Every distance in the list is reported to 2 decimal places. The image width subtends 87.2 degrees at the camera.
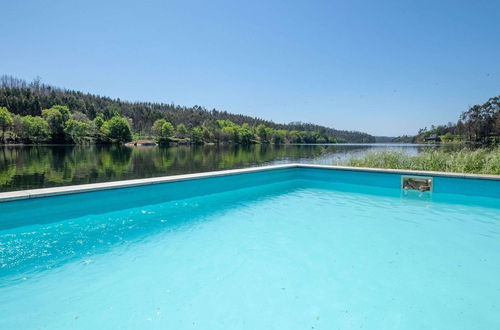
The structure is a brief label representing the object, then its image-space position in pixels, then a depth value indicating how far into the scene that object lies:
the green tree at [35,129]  40.81
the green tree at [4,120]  38.25
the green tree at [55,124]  43.41
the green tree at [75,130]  44.19
